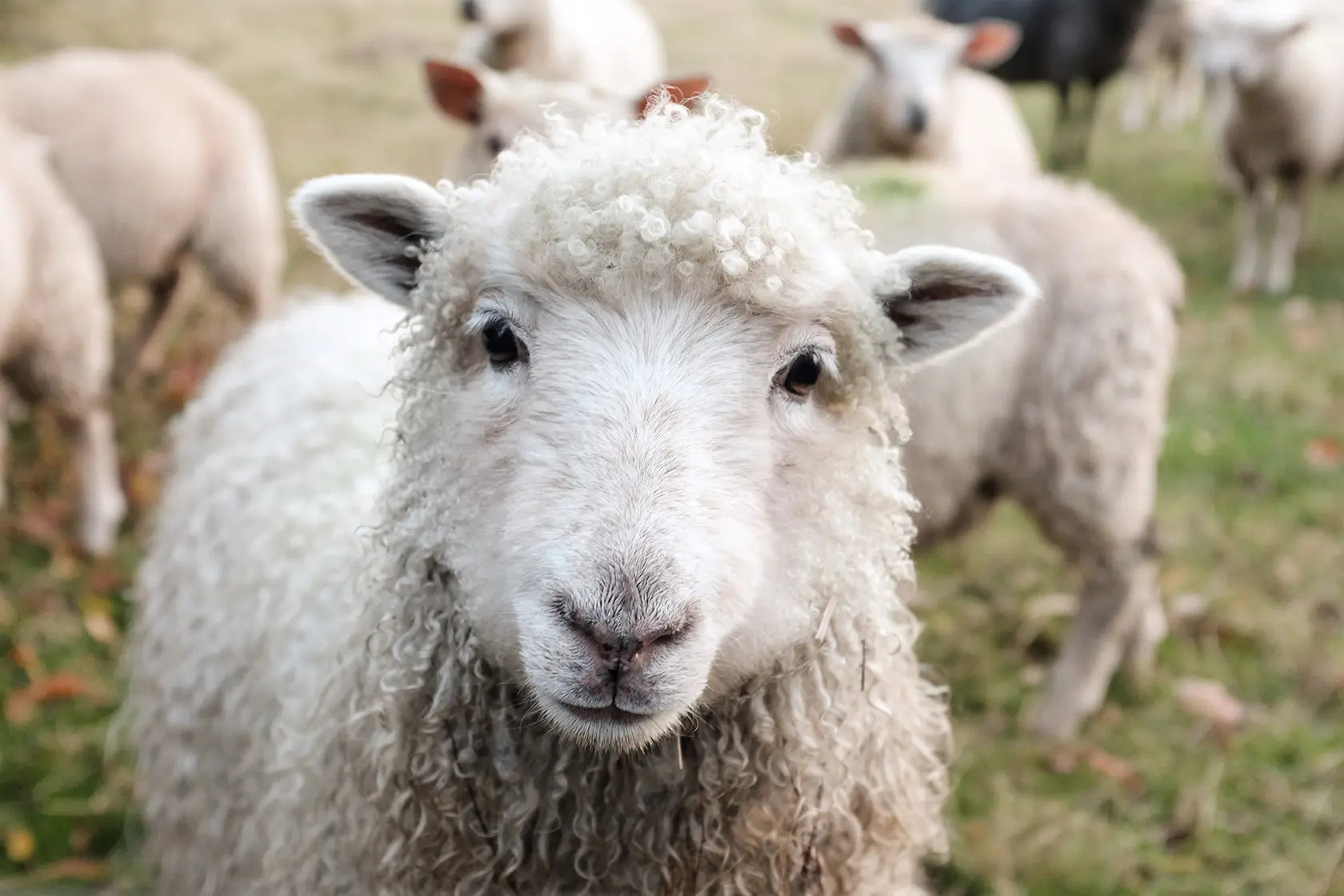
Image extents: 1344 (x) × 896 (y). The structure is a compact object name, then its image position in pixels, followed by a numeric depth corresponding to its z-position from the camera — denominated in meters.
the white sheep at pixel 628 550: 1.47
